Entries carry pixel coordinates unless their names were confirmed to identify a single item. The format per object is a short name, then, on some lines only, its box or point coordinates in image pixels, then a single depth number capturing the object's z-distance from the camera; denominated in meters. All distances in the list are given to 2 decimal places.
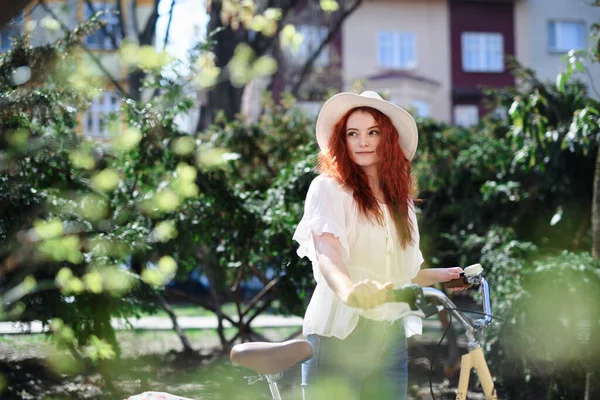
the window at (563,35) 26.55
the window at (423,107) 26.09
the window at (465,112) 26.66
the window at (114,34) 10.67
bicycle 2.59
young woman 2.68
